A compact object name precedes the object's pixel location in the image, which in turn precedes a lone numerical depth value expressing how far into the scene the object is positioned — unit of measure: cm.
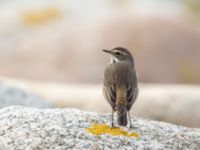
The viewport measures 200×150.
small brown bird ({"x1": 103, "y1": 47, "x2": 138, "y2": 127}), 1124
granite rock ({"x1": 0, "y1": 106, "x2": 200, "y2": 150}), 1041
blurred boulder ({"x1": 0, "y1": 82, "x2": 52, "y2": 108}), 1591
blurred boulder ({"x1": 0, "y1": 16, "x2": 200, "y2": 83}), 2641
